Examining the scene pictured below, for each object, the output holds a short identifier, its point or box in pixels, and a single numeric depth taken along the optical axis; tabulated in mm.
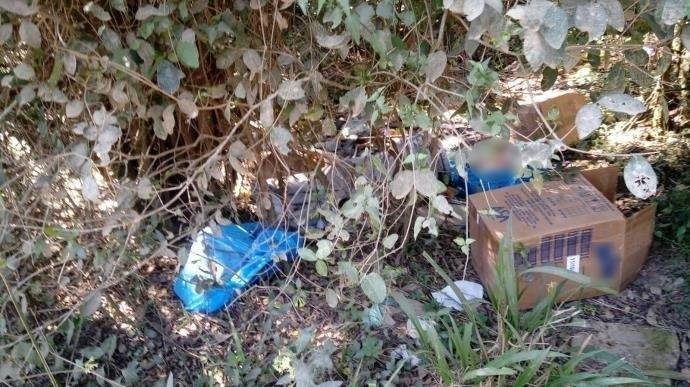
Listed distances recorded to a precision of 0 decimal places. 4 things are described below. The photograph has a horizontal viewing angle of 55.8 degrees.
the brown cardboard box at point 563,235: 2123
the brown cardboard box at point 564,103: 2766
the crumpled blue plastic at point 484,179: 2383
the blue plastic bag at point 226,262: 2160
